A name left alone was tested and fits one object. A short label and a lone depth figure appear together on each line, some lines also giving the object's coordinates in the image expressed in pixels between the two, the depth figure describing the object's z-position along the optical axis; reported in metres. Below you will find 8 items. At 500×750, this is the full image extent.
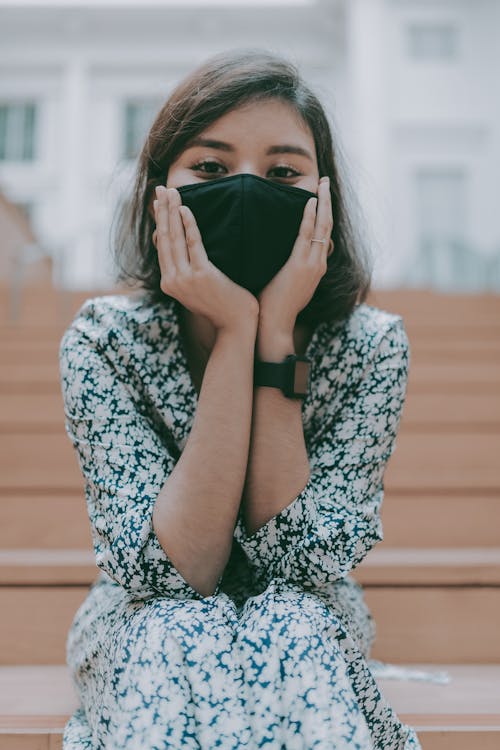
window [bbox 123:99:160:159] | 9.98
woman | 0.71
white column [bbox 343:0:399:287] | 8.91
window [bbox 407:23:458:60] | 9.20
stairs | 1.03
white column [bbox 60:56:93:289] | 9.70
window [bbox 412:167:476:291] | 8.13
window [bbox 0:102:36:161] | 9.96
